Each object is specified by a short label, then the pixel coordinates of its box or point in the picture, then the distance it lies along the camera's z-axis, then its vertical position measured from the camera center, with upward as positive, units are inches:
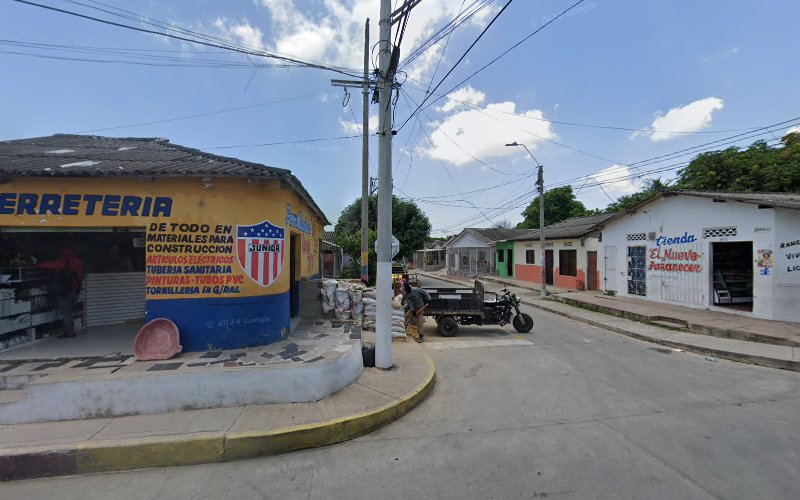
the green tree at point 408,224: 1162.0 +104.1
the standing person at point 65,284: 259.4 -20.4
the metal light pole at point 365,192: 538.3 +97.6
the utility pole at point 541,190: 697.6 +129.2
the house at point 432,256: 1804.9 -1.5
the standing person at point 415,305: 355.3 -49.8
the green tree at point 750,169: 716.0 +190.3
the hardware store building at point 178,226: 211.6 +19.0
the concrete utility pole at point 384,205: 236.1 +34.0
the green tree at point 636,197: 1203.6 +215.5
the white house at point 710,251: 396.5 +4.9
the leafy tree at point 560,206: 1763.0 +244.0
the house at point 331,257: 1005.3 -3.1
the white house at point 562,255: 748.0 +1.2
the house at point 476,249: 1250.2 +23.3
